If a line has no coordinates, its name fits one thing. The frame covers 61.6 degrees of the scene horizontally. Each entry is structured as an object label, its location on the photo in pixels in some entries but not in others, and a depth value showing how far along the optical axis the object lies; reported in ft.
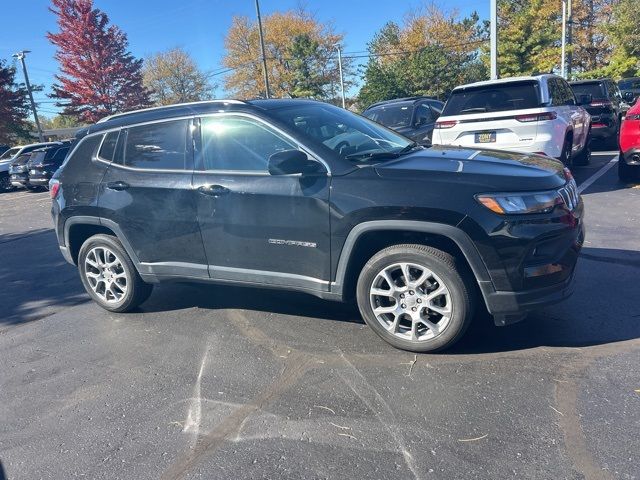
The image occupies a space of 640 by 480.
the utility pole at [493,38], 46.74
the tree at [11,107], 108.47
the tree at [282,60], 163.63
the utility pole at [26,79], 115.96
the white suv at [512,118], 25.89
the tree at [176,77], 199.62
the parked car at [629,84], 67.47
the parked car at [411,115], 35.54
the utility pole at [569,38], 110.42
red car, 25.91
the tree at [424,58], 130.11
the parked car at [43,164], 62.90
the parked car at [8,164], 69.46
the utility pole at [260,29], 81.20
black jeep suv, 11.31
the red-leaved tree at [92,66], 118.21
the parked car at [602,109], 41.81
